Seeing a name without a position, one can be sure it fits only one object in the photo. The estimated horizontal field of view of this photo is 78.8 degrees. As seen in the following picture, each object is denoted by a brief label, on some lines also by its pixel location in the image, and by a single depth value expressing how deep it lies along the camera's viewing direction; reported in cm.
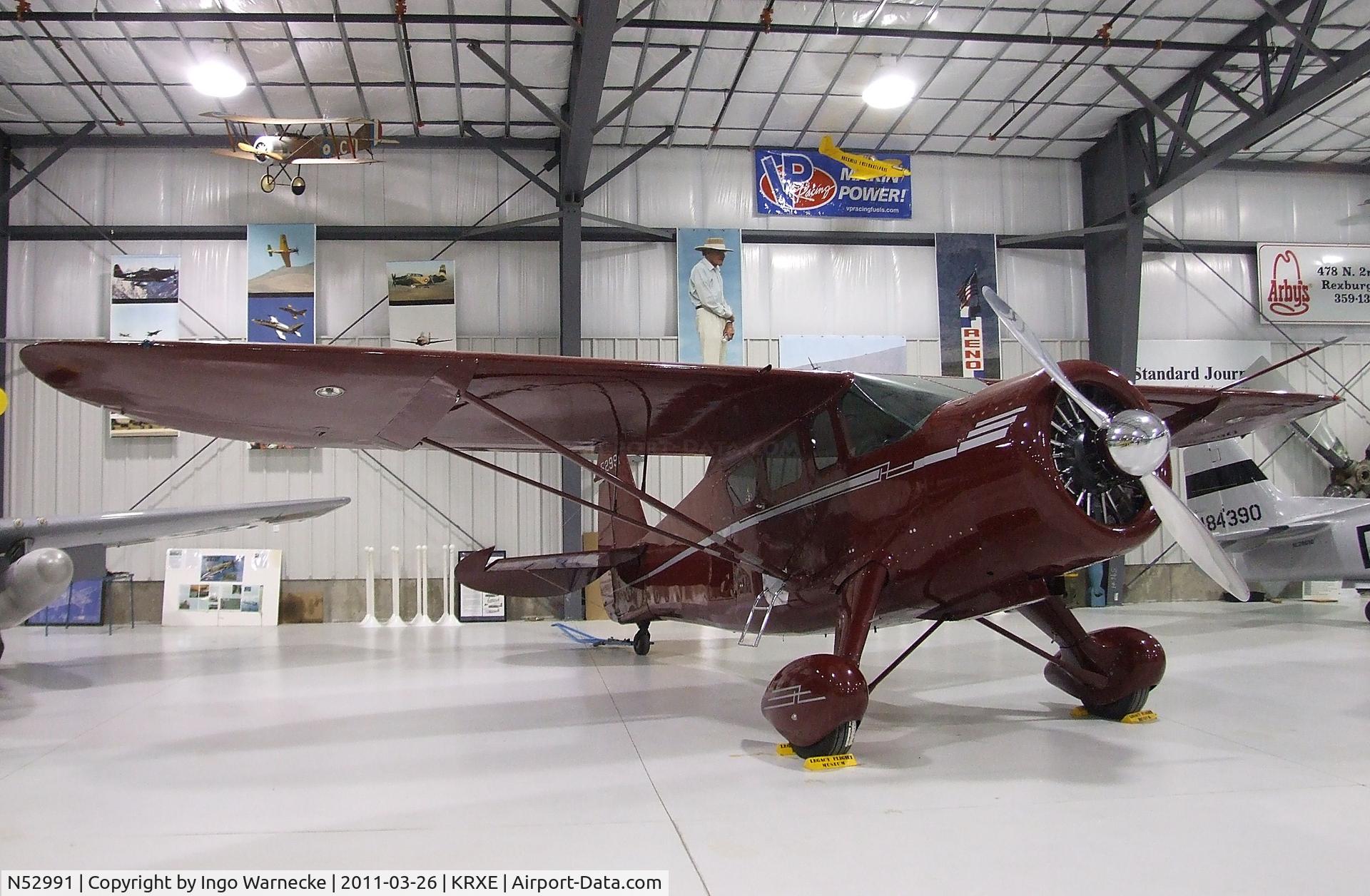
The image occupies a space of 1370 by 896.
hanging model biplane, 1245
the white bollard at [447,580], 1402
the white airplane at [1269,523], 1070
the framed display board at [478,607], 1378
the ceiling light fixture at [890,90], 1172
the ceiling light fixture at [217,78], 1098
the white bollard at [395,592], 1323
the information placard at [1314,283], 1599
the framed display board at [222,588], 1348
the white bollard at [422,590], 1348
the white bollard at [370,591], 1321
